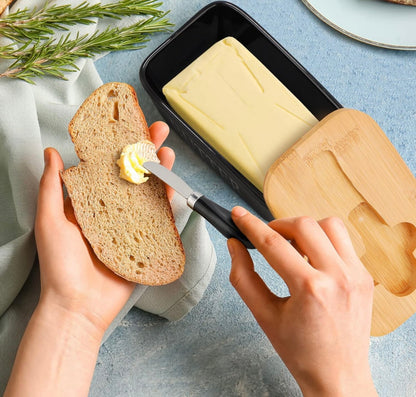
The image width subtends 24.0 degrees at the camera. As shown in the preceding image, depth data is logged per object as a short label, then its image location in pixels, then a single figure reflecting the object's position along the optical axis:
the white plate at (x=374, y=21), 0.76
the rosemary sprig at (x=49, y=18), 0.69
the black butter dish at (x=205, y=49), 0.72
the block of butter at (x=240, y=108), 0.71
